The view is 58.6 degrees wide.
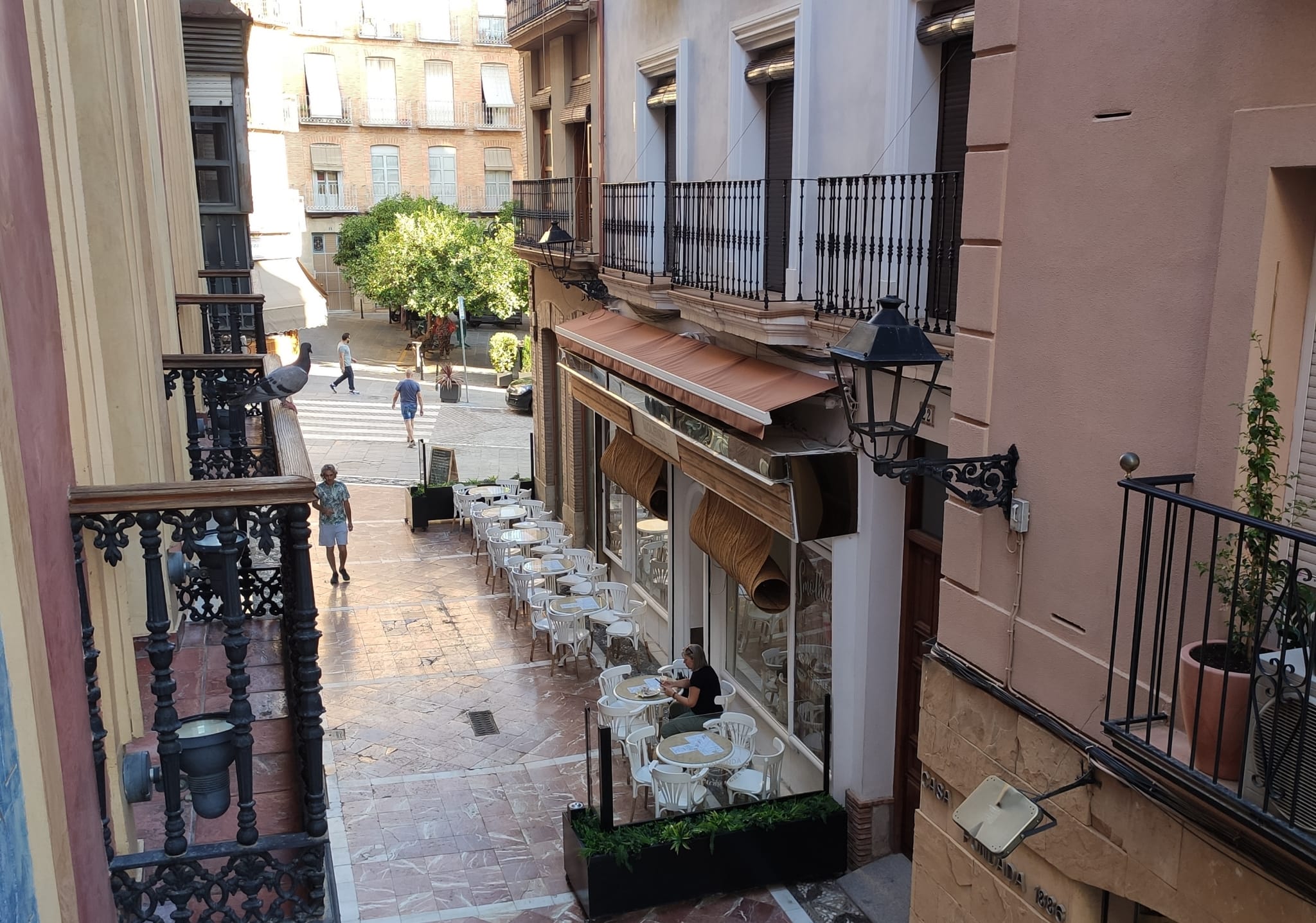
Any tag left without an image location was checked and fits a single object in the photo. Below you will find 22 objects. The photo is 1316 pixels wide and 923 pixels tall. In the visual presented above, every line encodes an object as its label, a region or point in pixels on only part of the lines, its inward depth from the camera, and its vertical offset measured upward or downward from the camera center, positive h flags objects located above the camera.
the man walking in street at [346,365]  34.03 -4.49
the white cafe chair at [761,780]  10.16 -4.92
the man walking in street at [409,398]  27.22 -4.32
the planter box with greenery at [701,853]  9.08 -4.99
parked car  31.88 -5.05
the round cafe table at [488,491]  19.52 -4.63
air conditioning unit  3.69 -1.70
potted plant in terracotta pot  3.94 -1.33
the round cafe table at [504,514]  18.00 -4.62
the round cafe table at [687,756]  9.88 -4.59
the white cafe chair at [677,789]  9.93 -4.89
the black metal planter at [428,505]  20.19 -5.05
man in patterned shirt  16.34 -4.16
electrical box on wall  5.46 -1.41
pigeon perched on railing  8.28 -1.25
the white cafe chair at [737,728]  10.77 -4.71
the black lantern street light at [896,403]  5.34 -0.89
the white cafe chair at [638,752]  10.91 -4.99
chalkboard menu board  20.91 -4.50
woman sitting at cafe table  10.77 -4.51
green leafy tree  38.47 -1.92
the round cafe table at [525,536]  16.77 -4.65
